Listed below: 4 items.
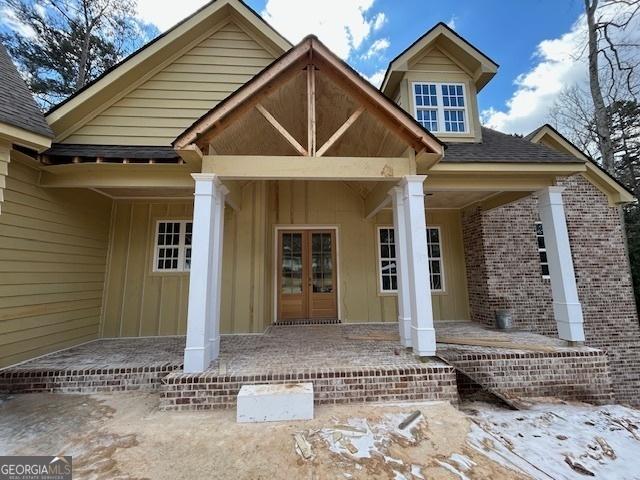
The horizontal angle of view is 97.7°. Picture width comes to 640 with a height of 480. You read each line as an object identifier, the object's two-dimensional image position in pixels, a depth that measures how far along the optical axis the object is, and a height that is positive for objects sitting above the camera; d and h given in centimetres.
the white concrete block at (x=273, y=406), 285 -123
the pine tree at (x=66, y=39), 936 +878
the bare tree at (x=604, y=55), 904 +738
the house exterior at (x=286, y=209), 380 +147
